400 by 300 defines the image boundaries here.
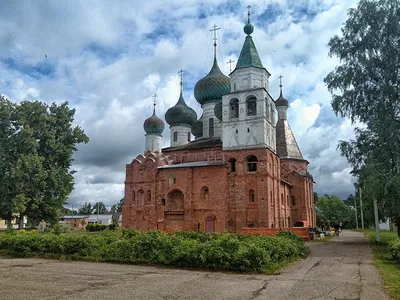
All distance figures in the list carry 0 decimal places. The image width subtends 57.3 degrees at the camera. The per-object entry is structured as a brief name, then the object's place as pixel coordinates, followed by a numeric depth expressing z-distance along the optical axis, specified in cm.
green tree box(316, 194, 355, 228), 6606
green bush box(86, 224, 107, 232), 3951
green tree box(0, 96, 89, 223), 2764
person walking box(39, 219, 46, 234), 2495
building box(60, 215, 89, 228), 7260
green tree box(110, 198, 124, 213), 9399
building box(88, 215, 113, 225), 7098
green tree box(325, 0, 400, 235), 1866
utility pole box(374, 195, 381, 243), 2427
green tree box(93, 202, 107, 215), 10166
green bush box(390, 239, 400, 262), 1284
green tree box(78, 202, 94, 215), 10075
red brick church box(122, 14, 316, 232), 2850
